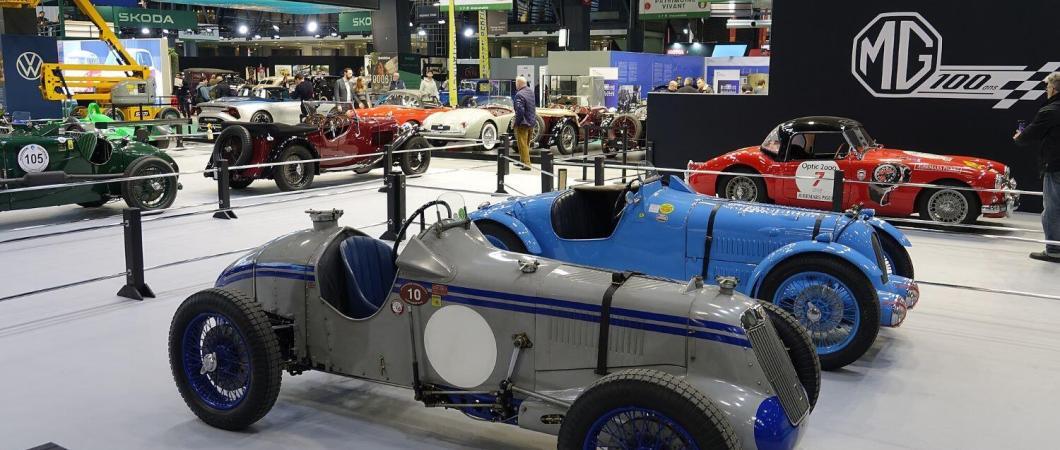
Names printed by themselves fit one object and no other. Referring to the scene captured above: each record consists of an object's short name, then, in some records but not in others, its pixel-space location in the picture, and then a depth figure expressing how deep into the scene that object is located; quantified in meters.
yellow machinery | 18.31
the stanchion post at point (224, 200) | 10.34
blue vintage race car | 5.49
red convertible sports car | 10.19
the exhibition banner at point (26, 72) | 19.44
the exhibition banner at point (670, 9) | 28.78
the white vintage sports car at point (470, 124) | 17.53
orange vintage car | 18.39
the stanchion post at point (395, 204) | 9.00
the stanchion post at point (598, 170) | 9.83
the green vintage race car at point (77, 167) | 9.94
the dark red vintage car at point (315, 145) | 12.54
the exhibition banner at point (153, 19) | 31.19
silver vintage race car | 3.42
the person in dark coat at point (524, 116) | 15.19
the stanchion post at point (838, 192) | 8.31
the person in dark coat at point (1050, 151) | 8.60
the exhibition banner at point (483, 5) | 24.77
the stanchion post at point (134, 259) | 6.59
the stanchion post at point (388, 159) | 10.60
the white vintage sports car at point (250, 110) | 19.02
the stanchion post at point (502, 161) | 12.43
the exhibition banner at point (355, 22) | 34.56
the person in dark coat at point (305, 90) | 20.56
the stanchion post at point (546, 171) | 10.76
